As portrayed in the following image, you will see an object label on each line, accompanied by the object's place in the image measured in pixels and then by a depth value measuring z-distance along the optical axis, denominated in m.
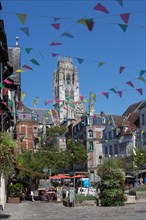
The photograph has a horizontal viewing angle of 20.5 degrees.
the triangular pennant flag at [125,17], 10.72
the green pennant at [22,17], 10.83
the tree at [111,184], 23.73
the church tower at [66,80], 154.12
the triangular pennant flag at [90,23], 11.21
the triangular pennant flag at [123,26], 11.19
